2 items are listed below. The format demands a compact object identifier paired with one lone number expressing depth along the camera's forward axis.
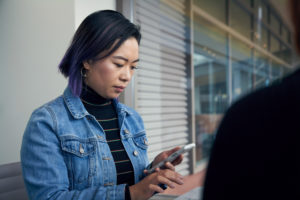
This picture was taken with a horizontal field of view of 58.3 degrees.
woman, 1.09
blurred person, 0.36
